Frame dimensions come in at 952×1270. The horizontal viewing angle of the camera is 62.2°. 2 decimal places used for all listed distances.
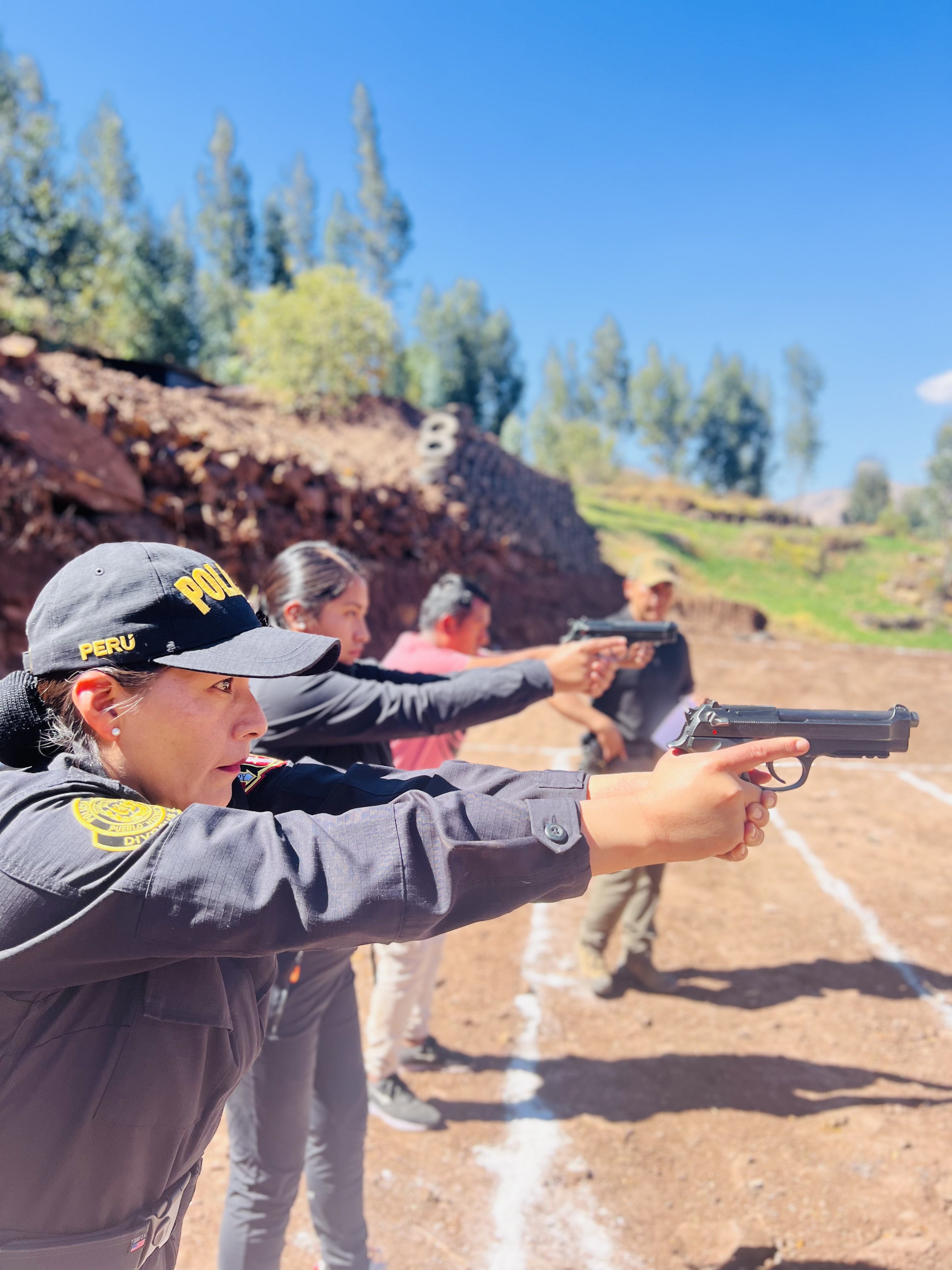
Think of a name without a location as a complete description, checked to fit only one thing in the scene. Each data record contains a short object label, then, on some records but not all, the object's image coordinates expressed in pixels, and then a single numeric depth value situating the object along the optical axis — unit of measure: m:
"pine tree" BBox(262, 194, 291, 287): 47.06
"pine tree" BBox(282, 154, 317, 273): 47.62
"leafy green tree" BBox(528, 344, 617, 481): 57.69
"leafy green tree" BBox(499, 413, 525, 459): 49.88
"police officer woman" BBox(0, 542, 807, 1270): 1.05
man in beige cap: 4.46
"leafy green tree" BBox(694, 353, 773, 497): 65.50
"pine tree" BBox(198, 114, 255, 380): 46.53
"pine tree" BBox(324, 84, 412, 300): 42.47
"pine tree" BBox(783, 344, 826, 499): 67.38
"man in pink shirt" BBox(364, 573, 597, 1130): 3.45
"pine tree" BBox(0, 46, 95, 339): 26.66
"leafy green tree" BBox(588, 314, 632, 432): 66.88
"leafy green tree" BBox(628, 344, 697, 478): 66.06
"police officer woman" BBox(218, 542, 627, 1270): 2.24
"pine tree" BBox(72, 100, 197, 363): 27.94
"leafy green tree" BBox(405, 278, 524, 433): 45.38
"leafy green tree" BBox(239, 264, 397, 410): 25.00
